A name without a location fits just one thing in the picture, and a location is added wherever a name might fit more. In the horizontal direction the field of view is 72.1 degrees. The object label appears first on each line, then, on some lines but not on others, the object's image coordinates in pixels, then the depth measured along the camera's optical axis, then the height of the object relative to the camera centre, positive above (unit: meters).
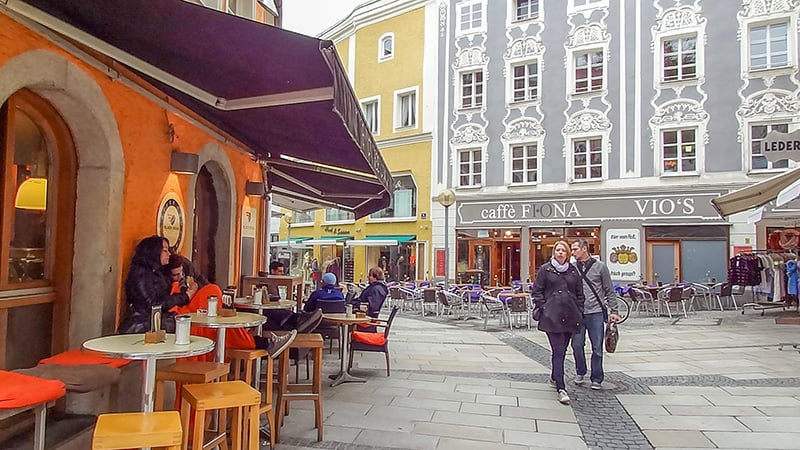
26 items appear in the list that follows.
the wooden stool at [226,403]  3.02 -0.89
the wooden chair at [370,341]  6.35 -1.12
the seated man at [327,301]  6.75 -0.70
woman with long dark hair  4.34 -0.38
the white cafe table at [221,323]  3.86 -0.57
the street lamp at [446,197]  14.09 +1.25
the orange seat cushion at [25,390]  2.47 -0.71
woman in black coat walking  5.48 -0.55
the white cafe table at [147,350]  2.90 -0.59
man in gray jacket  5.80 -0.59
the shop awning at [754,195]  8.88 +0.96
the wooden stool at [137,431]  2.43 -0.86
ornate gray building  16.19 +4.04
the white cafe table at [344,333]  5.80 -0.97
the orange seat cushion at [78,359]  3.52 -0.78
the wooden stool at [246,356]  4.12 -0.85
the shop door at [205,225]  7.11 +0.23
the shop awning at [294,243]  24.31 +0.02
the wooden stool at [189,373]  3.42 -0.83
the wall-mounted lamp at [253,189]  7.96 +0.79
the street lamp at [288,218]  26.57 +1.29
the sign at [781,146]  7.97 +1.54
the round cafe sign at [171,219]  5.25 +0.22
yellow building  21.66 +4.94
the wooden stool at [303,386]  4.25 -1.14
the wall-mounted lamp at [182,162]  5.40 +0.78
